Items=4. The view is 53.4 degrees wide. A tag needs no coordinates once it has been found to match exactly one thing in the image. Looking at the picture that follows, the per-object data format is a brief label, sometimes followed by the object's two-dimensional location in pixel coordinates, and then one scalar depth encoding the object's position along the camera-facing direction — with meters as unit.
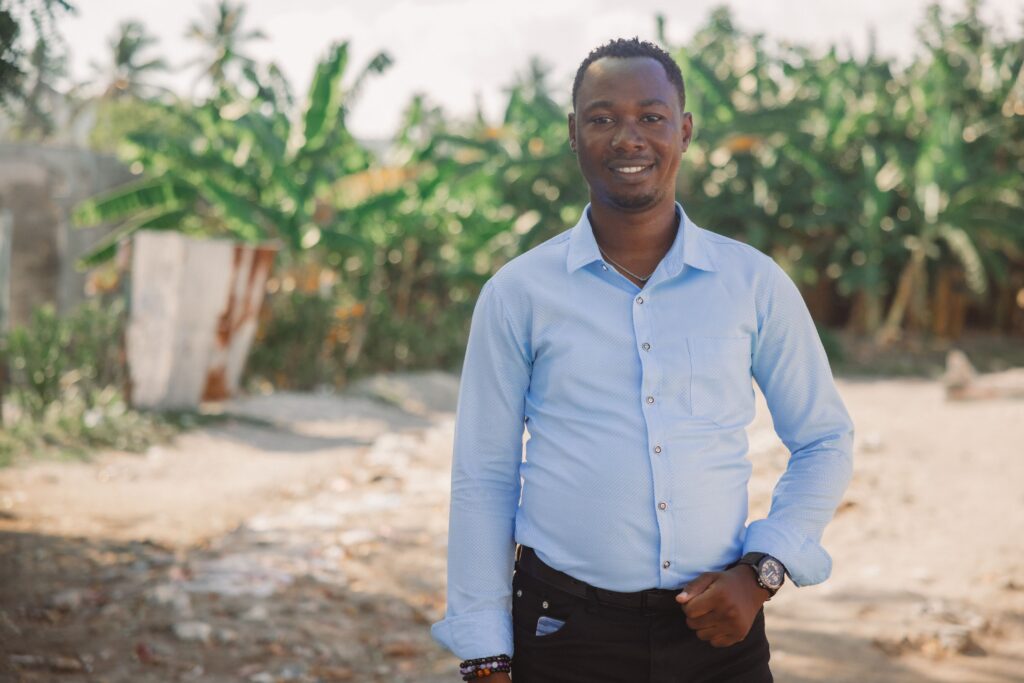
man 1.63
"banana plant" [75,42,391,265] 10.76
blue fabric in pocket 1.66
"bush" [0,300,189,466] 7.41
